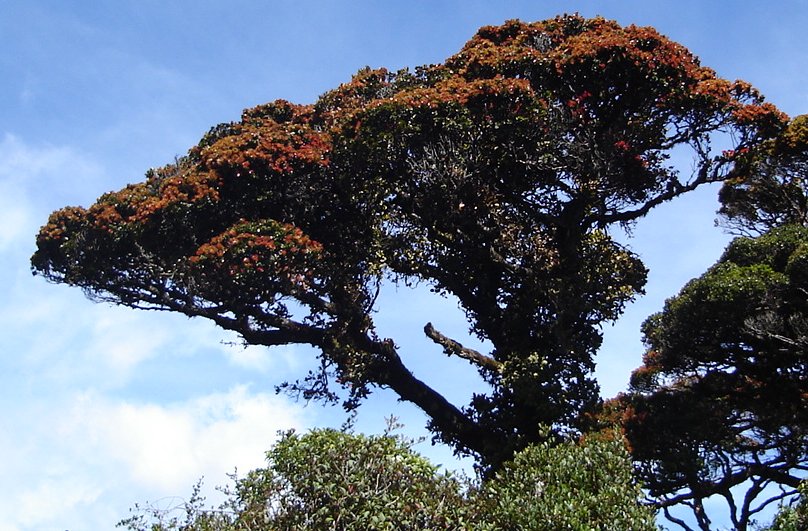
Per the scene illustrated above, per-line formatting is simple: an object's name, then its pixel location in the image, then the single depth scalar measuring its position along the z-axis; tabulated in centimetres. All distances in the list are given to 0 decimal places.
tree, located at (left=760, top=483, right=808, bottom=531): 1291
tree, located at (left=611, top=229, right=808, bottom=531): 1906
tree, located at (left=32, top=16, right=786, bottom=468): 2009
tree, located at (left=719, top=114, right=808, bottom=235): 2211
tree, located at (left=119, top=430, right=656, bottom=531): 1204
